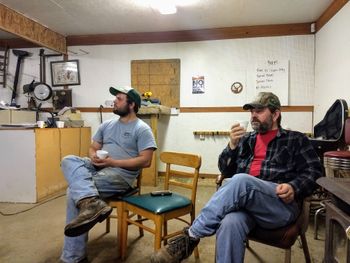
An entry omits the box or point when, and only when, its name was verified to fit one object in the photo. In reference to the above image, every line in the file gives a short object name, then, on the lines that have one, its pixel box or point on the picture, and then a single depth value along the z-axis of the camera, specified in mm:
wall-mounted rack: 4426
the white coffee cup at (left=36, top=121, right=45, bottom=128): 3458
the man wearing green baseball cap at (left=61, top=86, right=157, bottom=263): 1740
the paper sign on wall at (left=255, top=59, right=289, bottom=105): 4230
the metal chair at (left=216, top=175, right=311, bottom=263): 1424
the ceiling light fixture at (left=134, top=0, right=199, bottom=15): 3369
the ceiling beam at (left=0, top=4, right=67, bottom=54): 3519
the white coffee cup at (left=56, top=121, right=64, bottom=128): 3822
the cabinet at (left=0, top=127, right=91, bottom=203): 3281
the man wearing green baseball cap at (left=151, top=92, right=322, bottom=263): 1372
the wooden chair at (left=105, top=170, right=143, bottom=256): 1976
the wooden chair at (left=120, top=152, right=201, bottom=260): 1725
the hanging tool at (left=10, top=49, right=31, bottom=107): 4871
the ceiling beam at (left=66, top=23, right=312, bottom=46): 4184
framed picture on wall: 4863
